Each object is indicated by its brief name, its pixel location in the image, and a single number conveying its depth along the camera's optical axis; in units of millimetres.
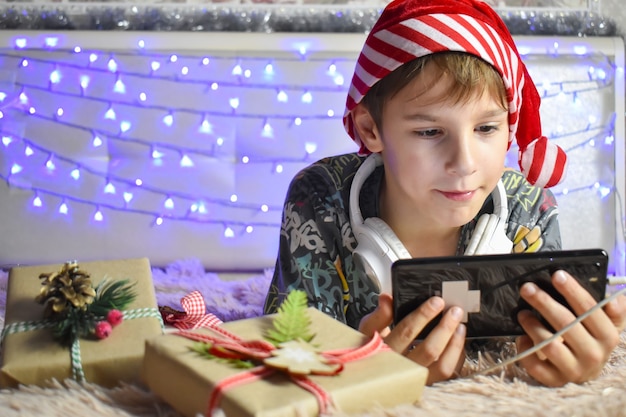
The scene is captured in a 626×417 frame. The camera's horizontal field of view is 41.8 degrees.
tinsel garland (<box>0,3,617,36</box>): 1986
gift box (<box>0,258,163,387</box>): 848
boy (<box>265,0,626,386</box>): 883
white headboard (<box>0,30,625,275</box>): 1937
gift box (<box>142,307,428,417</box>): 681
